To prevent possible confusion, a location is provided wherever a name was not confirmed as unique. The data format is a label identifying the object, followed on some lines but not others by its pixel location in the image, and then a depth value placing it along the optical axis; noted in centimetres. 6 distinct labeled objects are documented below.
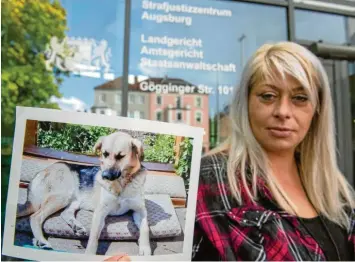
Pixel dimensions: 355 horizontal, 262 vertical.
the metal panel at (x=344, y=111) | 180
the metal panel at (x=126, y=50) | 248
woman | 85
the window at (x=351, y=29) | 253
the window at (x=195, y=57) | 249
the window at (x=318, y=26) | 271
